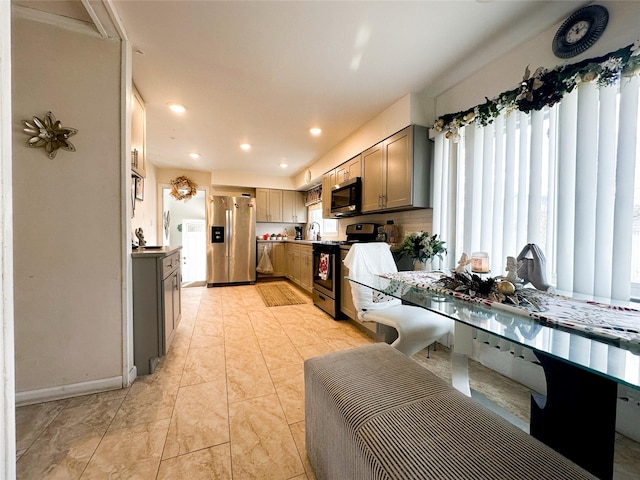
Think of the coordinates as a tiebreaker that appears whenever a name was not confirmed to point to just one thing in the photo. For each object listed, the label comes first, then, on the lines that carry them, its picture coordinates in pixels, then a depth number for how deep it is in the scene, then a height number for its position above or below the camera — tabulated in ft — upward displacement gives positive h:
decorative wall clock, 4.44 +3.96
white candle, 4.73 -0.49
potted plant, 7.11 -0.31
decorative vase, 8.02 -0.95
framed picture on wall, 9.02 +1.72
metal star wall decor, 4.96 +2.01
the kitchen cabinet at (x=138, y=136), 7.02 +2.95
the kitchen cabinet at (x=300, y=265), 13.46 -1.81
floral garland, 4.12 +3.08
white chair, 5.31 -1.86
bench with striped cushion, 2.00 -1.85
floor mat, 12.51 -3.45
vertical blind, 4.31 +1.11
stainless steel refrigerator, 16.34 -0.39
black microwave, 10.59 +1.75
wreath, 14.39 +2.75
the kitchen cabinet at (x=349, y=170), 10.62 +3.06
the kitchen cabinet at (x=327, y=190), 13.03 +2.54
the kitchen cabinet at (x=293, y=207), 19.38 +2.22
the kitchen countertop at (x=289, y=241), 13.91 -0.44
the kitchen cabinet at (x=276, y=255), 18.25 -1.52
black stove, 10.05 -1.36
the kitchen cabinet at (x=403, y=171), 7.86 +2.24
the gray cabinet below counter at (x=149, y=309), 5.98 -1.89
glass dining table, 2.30 -1.05
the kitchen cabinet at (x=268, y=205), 18.67 +2.29
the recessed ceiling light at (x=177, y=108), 8.66 +4.53
